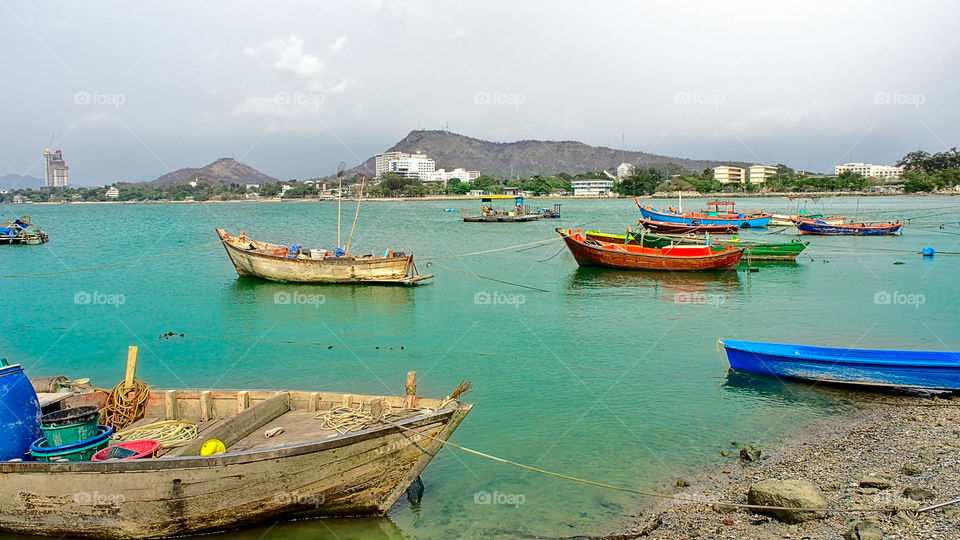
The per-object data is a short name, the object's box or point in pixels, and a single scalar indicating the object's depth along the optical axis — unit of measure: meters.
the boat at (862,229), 42.62
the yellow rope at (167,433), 7.38
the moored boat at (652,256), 25.75
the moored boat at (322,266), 22.92
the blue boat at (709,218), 47.34
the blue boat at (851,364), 10.95
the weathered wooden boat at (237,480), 6.34
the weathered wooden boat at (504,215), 61.41
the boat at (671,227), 43.41
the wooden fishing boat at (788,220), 44.94
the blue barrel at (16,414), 6.79
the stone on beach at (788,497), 6.88
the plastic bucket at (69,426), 6.70
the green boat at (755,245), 29.05
